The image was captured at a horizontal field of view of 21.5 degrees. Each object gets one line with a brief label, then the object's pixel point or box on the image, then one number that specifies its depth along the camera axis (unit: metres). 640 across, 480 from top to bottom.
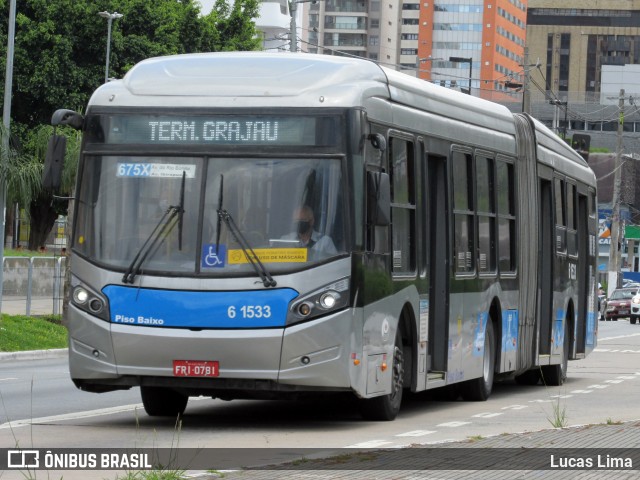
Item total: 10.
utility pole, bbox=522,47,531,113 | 53.59
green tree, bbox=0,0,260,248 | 64.62
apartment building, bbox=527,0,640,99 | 169.18
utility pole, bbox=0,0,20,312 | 31.72
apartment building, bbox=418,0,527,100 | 180.68
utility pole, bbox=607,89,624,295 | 80.23
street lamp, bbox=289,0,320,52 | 53.08
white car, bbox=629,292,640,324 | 66.31
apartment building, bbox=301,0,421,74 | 190.39
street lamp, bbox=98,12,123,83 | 61.27
